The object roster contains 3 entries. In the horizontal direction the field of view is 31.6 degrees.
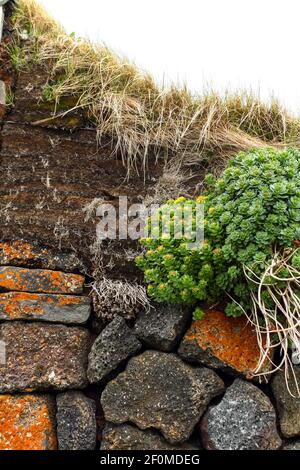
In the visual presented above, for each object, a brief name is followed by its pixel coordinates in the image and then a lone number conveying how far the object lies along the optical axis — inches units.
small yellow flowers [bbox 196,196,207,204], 136.9
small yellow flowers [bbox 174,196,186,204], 136.0
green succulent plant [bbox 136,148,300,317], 120.8
